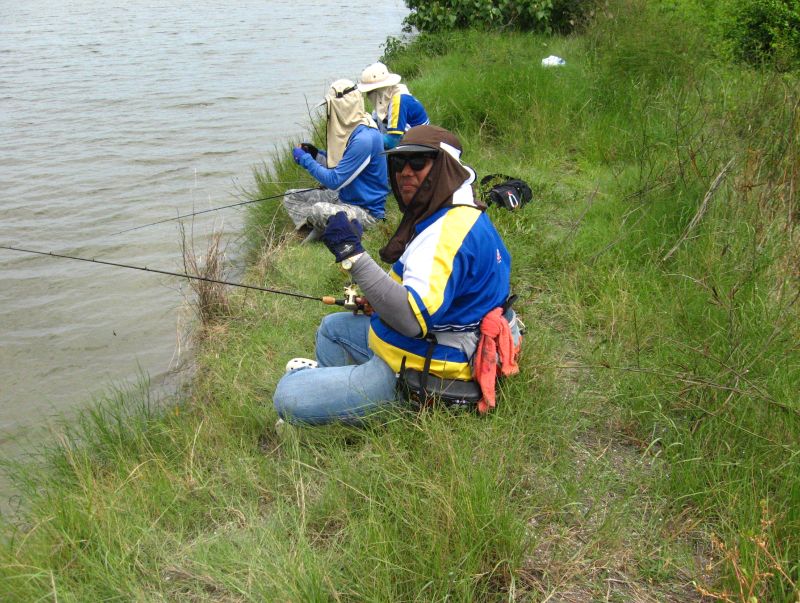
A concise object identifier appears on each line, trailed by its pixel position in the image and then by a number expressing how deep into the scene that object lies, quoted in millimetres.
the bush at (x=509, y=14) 11266
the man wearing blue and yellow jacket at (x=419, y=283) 2754
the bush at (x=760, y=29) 6465
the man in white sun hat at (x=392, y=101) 6652
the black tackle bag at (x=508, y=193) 5289
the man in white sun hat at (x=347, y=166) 5773
